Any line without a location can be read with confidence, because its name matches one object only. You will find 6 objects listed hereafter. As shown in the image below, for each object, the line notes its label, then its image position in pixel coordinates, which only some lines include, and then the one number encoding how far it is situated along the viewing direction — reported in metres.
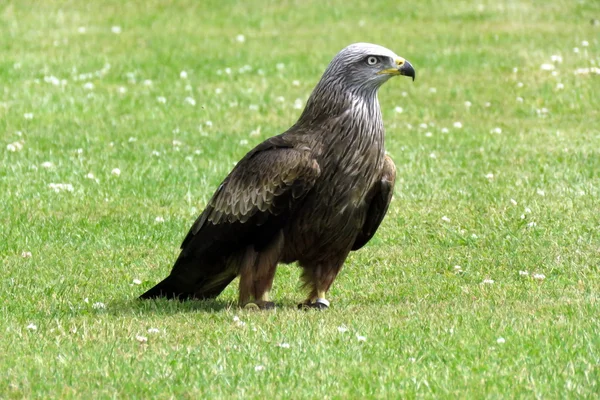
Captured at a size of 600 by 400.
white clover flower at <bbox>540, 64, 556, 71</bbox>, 34.31
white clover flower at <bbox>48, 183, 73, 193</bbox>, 23.30
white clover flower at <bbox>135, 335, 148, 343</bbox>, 13.80
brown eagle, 15.20
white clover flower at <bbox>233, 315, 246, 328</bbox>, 14.63
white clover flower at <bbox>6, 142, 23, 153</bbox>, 26.77
